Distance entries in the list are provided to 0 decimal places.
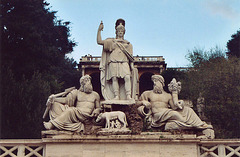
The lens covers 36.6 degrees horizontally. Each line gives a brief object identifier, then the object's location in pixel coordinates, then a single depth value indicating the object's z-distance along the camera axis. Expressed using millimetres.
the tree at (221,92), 21562
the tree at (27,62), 20984
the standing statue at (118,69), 11180
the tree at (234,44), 39328
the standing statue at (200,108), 19775
